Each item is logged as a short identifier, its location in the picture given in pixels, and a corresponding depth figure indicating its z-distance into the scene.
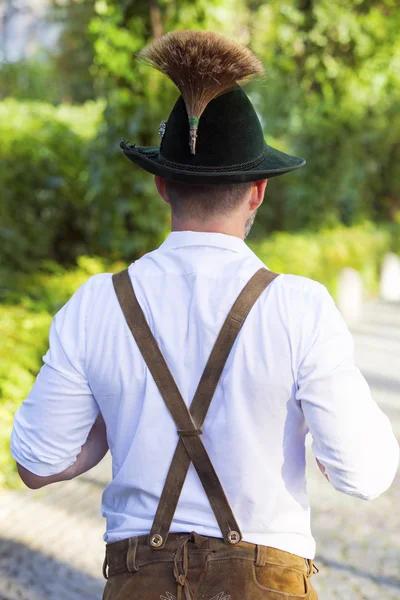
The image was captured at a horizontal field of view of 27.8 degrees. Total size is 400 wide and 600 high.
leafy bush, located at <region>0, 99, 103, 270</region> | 10.41
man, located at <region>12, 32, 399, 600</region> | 1.55
